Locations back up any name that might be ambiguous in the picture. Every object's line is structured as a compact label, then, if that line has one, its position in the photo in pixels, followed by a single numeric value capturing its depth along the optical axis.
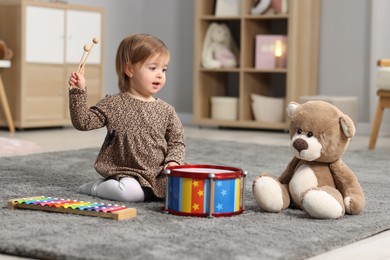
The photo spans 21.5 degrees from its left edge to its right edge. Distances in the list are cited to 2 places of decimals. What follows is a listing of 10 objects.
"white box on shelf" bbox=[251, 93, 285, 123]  6.20
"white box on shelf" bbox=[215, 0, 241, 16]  6.31
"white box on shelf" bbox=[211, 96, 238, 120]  6.40
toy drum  2.37
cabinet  5.67
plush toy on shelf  6.37
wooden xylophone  2.33
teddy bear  2.48
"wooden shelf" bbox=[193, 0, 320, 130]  6.09
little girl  2.73
